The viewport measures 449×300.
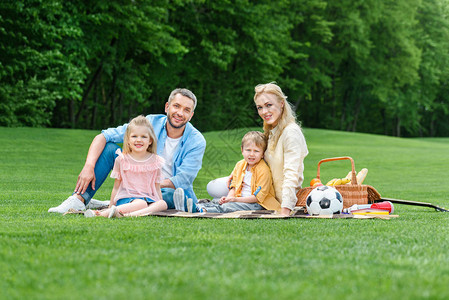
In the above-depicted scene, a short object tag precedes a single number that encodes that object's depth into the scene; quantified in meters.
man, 5.41
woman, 5.41
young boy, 5.74
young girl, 5.22
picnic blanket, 4.91
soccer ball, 5.23
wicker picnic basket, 5.70
